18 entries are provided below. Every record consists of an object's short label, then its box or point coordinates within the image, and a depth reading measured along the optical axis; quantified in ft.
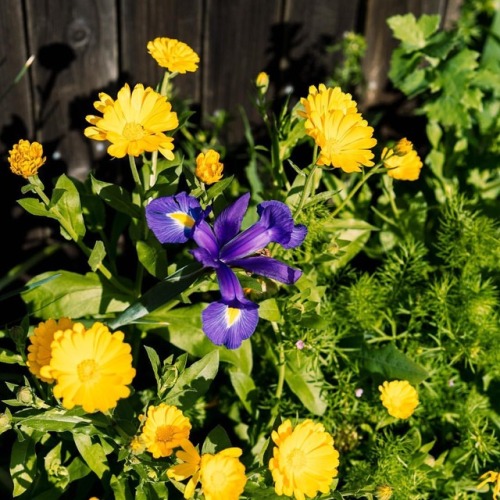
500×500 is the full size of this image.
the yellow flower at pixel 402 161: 3.50
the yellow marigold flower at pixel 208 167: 3.32
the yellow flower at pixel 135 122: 3.24
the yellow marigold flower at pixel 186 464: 3.11
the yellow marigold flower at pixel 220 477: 3.03
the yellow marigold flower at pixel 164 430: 3.09
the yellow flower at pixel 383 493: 3.29
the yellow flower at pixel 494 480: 3.39
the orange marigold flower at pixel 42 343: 3.09
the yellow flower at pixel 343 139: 3.28
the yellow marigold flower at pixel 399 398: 3.45
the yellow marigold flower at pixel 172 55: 3.48
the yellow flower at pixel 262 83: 3.66
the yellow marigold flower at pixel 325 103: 3.32
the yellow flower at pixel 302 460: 3.09
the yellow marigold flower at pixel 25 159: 3.31
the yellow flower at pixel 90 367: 2.94
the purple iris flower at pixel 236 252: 3.24
